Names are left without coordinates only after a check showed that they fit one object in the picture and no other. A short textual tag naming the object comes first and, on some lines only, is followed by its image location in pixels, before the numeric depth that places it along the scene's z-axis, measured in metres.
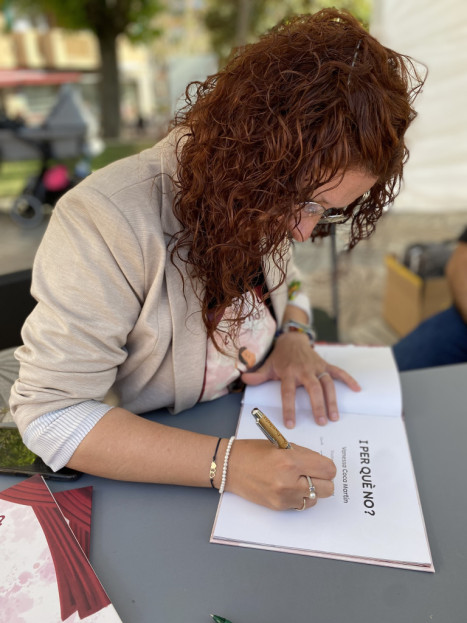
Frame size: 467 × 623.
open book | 0.68
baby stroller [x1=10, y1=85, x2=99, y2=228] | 5.73
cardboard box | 2.72
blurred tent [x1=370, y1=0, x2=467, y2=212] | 4.10
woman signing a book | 0.66
